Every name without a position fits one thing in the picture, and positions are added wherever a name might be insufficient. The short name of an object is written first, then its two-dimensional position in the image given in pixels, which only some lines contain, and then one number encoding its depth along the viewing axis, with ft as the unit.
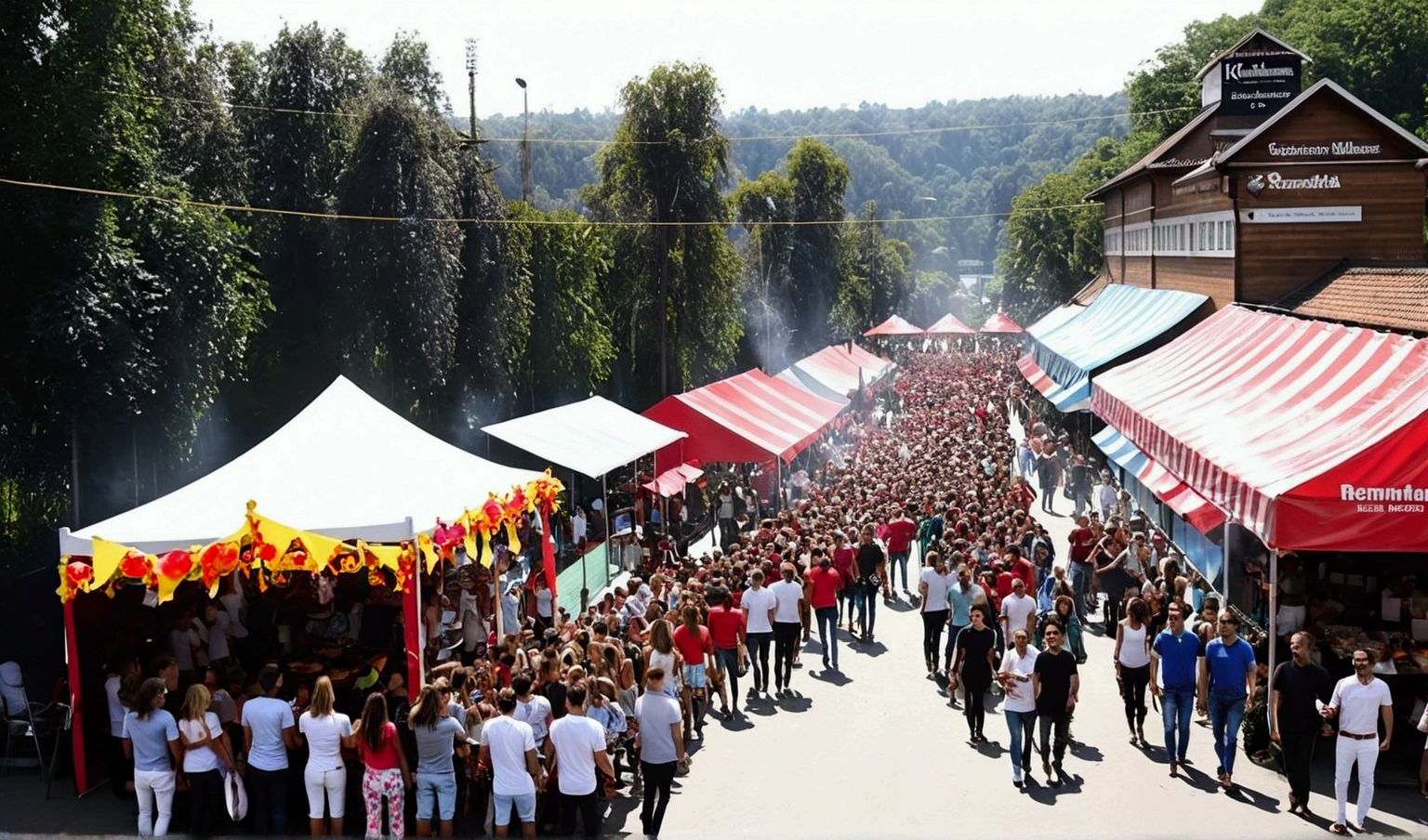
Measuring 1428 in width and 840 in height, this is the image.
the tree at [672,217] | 133.39
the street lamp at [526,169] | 155.97
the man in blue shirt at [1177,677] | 35.50
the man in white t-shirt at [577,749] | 30.09
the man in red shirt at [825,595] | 49.19
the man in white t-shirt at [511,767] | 30.25
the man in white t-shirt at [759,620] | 45.03
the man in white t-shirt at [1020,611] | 42.73
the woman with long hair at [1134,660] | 37.86
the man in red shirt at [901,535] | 61.87
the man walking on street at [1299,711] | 32.09
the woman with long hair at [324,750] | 31.12
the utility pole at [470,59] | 144.93
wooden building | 78.38
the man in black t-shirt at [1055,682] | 35.06
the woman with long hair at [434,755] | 30.48
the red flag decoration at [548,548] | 49.29
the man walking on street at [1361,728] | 30.78
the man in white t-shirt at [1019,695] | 35.09
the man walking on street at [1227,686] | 34.71
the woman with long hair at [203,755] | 31.55
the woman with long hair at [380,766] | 30.37
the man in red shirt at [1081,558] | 57.11
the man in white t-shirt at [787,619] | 45.42
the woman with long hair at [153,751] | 31.73
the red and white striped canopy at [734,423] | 76.02
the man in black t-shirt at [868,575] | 52.65
